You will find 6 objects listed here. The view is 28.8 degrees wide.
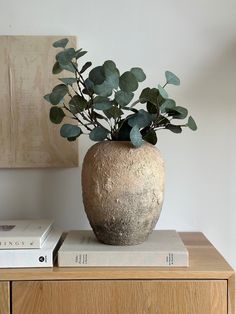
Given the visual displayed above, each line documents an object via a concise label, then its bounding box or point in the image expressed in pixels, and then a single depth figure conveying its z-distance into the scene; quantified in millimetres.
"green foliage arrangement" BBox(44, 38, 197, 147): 1081
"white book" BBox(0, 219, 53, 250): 1062
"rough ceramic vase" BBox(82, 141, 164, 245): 1072
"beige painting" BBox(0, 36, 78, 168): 1411
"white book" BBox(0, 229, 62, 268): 1050
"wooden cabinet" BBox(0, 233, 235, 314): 1008
